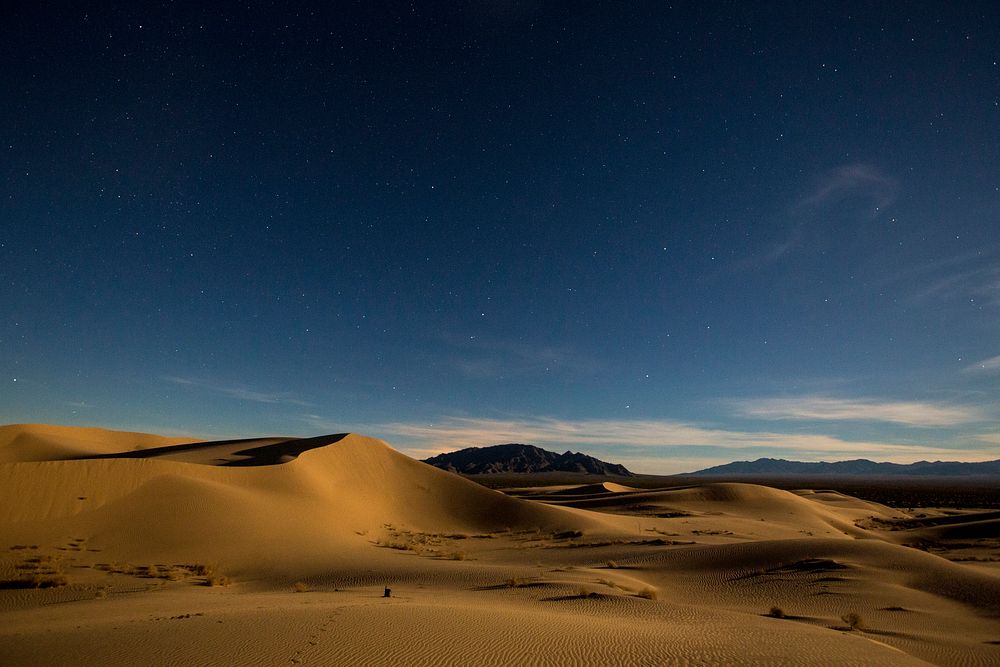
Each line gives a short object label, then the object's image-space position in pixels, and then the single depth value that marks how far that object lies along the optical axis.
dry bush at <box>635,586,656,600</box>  14.29
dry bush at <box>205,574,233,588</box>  15.48
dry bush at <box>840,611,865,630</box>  11.79
